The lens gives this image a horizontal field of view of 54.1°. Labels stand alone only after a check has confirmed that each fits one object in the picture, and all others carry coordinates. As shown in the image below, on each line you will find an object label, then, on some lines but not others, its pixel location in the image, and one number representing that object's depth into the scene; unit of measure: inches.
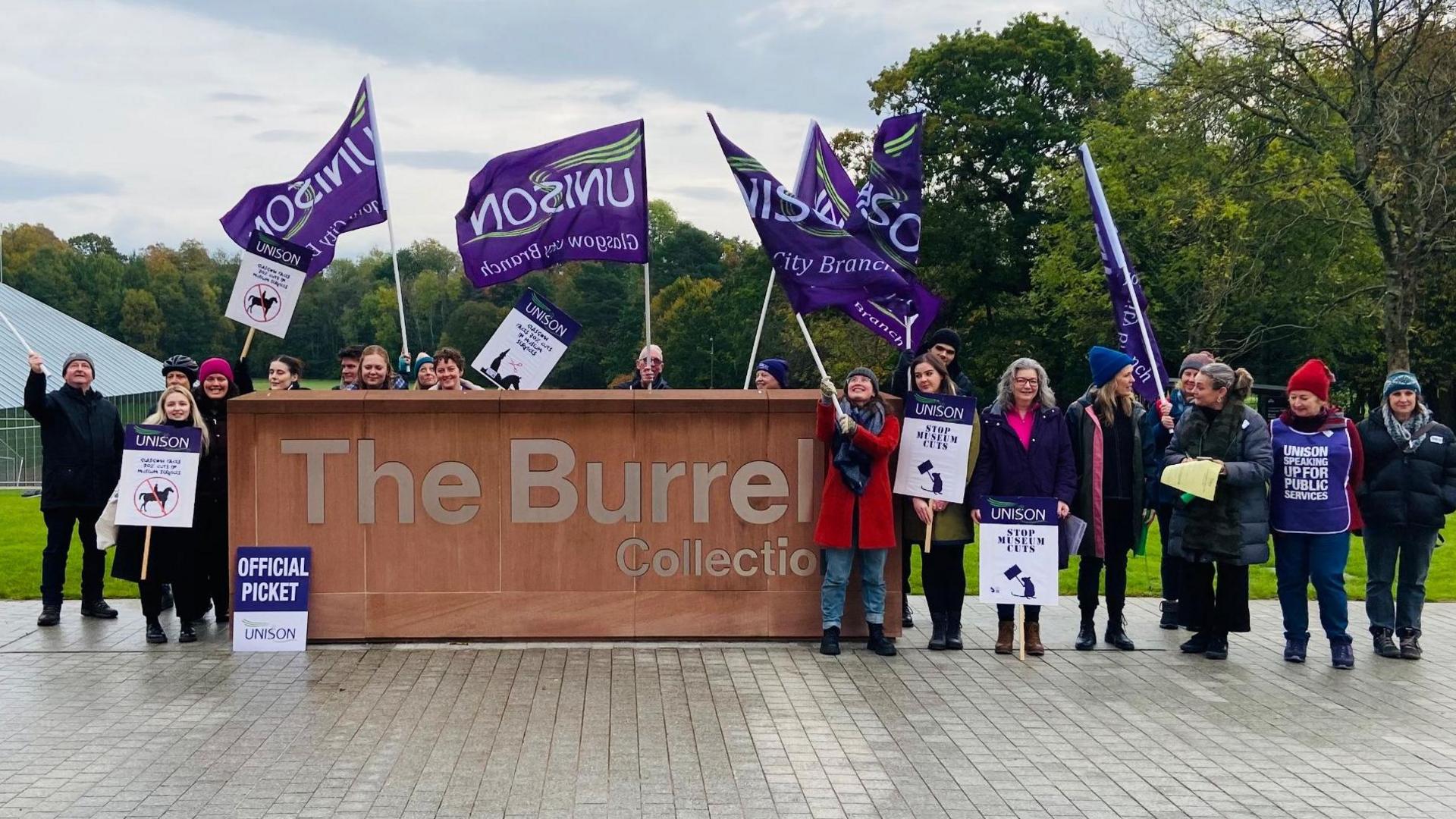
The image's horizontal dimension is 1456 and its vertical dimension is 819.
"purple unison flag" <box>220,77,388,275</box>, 450.6
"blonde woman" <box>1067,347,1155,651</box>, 386.3
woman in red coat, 369.4
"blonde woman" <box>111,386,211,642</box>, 389.1
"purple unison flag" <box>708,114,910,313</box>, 397.1
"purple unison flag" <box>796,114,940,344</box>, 412.2
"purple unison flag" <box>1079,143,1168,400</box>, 429.7
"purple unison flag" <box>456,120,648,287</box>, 410.9
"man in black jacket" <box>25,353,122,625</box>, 416.5
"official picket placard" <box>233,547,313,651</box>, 375.2
